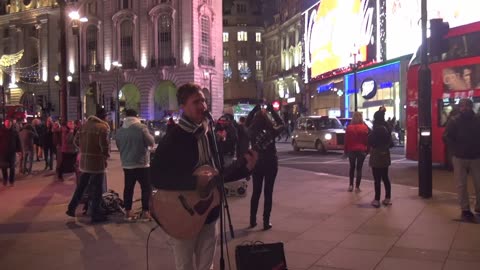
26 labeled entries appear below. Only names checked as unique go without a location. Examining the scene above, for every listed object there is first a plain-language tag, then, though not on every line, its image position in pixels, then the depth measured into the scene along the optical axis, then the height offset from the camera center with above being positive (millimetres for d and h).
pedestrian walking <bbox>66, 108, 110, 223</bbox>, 9117 -474
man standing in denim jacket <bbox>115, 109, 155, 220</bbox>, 9086 -424
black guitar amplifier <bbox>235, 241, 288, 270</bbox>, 4074 -963
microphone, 4089 +100
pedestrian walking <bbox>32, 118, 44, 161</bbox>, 22044 -241
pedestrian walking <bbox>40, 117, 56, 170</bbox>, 19641 -552
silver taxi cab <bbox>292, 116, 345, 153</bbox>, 25047 -375
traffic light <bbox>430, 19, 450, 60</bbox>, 10867 +1745
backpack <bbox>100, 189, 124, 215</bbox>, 9441 -1298
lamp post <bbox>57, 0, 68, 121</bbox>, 14586 +2010
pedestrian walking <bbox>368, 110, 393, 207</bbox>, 10398 -620
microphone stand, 4086 -269
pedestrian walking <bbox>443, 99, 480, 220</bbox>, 8664 -363
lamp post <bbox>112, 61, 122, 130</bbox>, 43094 +6017
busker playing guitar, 3881 -357
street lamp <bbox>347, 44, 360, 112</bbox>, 33469 +3768
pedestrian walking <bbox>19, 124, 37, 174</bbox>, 18016 -513
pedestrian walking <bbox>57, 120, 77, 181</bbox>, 14102 -594
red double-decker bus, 15328 +1237
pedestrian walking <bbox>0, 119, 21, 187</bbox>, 13906 -427
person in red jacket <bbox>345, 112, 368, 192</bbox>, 12414 -352
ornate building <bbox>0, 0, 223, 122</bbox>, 60500 +9042
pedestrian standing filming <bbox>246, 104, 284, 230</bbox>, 8039 -497
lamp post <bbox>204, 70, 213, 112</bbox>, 61847 +5605
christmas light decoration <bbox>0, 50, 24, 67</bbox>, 44156 +5729
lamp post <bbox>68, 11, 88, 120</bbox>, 17625 +3690
